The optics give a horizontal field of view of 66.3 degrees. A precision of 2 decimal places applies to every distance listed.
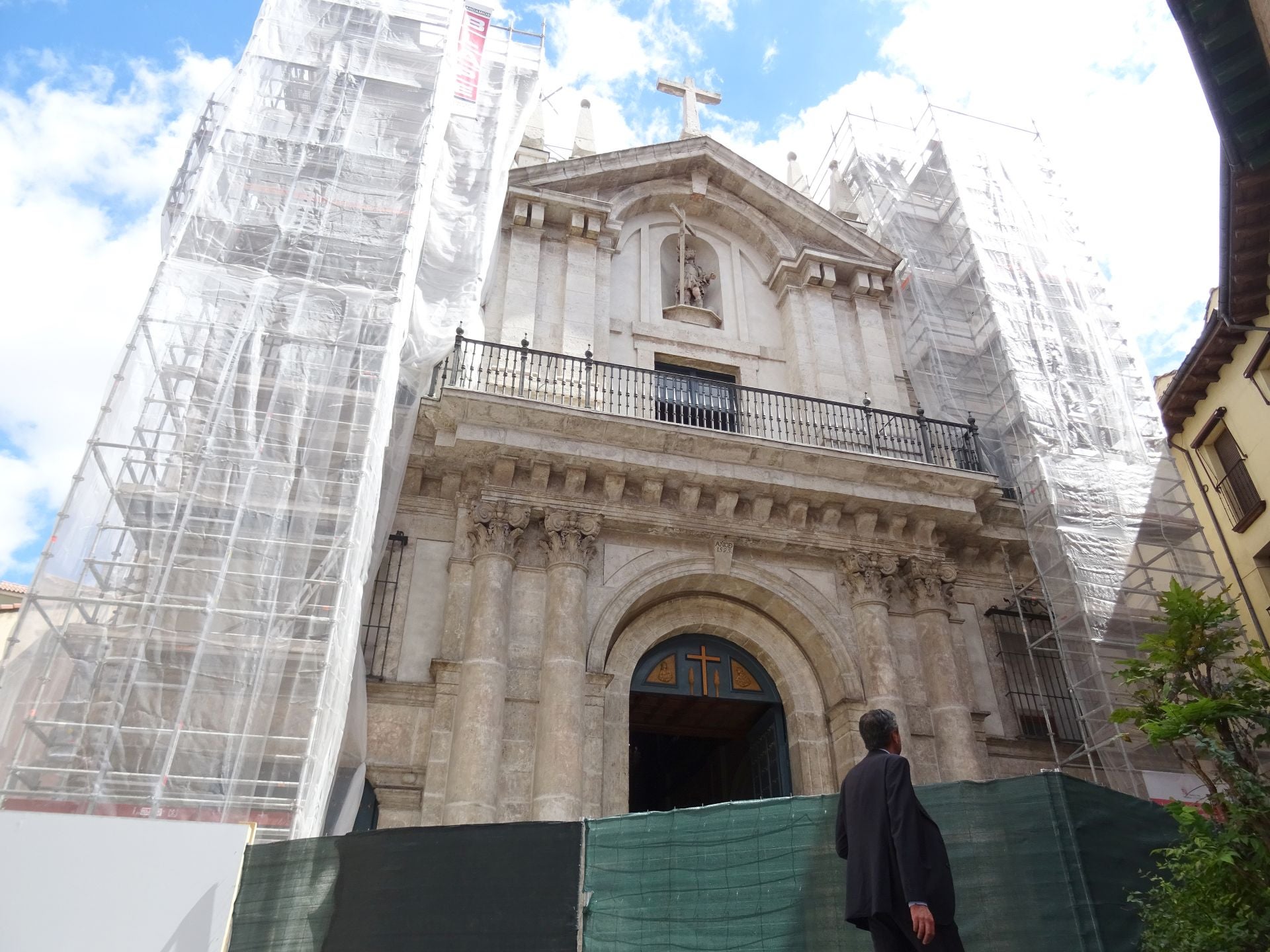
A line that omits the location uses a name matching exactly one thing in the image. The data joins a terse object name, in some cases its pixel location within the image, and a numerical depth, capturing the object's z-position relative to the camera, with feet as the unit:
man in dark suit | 13.56
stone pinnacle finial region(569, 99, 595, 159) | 59.00
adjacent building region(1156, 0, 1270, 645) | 37.63
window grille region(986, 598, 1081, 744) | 39.09
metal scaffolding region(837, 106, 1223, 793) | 38.42
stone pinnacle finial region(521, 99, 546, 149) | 56.03
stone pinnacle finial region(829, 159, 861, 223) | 59.72
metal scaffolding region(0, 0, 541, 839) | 23.56
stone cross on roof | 60.85
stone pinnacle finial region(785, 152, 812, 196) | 65.16
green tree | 16.56
